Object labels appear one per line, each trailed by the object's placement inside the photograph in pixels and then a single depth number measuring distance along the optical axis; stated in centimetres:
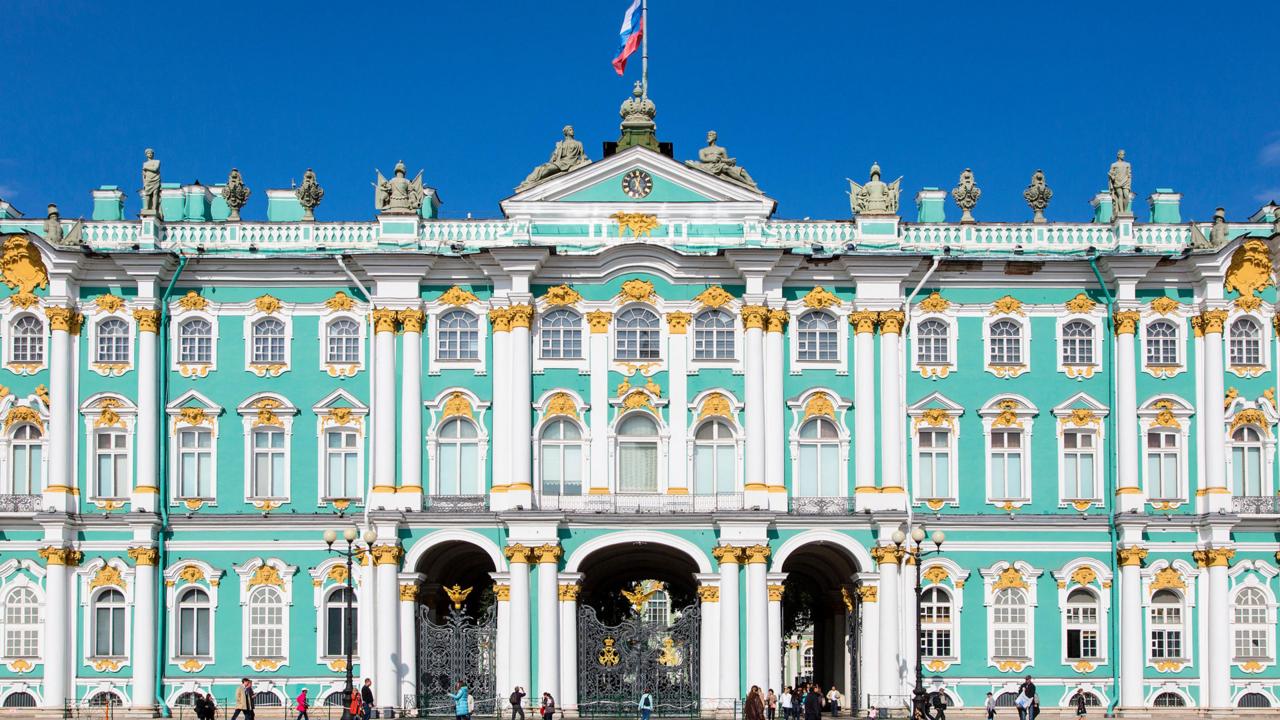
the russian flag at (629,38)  6269
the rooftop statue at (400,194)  6150
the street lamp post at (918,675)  4800
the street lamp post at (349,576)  4766
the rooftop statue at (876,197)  6150
